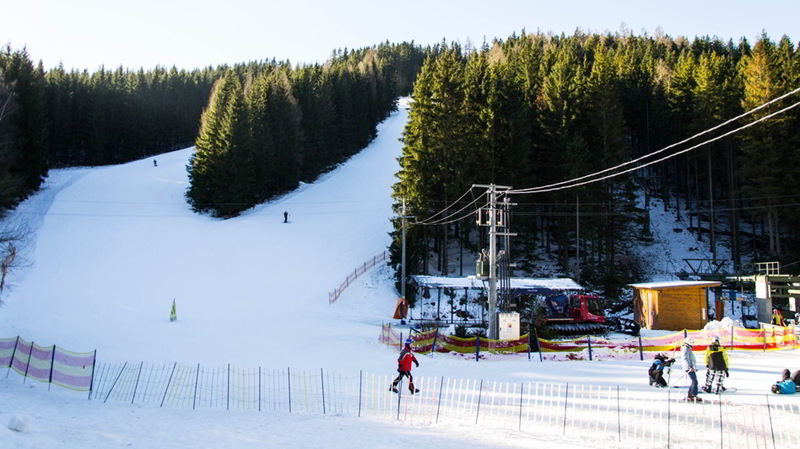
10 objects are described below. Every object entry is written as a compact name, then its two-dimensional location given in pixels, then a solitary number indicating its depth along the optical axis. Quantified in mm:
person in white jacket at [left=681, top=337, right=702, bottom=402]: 12680
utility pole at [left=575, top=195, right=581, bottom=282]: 37656
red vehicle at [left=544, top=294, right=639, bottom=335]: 26625
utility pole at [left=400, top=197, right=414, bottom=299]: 33128
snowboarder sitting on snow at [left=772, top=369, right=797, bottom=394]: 13141
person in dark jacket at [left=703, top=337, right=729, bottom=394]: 13492
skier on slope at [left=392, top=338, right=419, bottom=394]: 14047
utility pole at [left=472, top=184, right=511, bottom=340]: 22984
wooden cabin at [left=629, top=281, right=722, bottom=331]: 27703
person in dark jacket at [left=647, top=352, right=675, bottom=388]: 14414
